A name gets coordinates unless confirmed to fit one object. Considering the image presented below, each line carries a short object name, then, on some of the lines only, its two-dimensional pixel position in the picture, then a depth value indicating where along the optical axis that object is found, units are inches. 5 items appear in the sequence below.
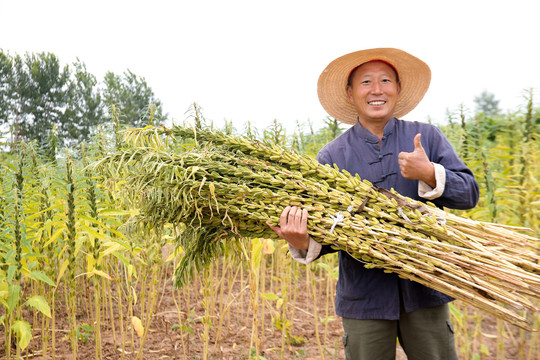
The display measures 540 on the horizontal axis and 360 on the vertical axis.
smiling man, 67.4
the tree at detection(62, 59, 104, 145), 1168.2
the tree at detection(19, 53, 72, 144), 1119.6
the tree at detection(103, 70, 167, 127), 1178.0
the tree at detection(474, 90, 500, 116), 1377.3
